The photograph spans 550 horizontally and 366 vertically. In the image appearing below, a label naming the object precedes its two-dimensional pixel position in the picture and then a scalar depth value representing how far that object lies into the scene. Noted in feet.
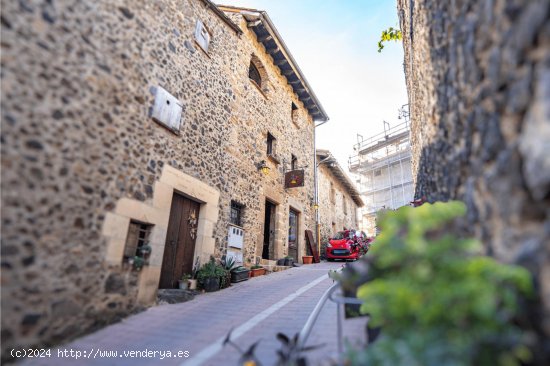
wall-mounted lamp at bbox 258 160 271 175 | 27.66
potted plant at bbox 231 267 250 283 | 20.86
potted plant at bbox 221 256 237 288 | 19.44
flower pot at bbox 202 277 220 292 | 18.06
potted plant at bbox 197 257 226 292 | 18.11
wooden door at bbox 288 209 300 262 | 34.17
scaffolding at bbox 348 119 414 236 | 69.26
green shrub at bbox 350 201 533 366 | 4.13
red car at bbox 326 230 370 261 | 35.68
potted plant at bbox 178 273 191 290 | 17.51
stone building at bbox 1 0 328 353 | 9.90
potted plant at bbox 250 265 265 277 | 23.94
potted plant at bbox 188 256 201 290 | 17.75
